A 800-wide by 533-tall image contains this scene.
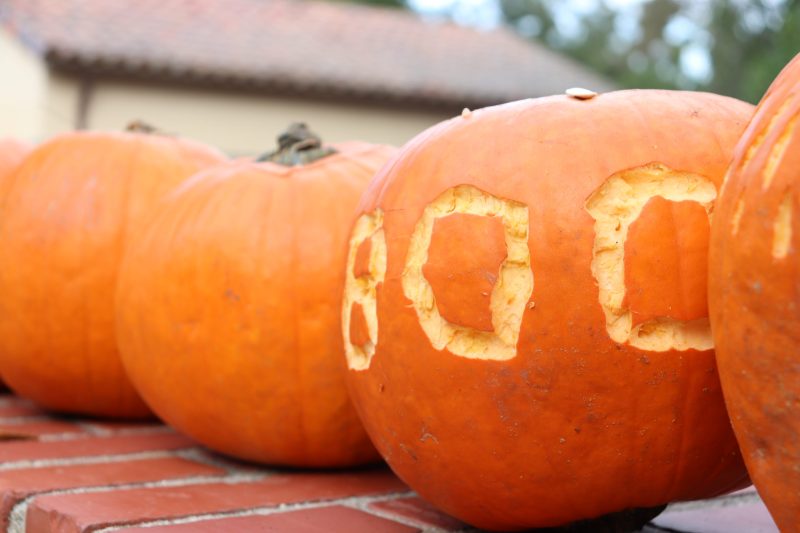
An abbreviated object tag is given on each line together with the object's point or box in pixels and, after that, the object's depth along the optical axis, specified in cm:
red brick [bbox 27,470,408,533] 113
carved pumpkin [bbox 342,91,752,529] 107
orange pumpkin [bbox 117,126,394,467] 127
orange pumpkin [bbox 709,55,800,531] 97
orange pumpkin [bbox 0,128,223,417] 141
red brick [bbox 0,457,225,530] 118
